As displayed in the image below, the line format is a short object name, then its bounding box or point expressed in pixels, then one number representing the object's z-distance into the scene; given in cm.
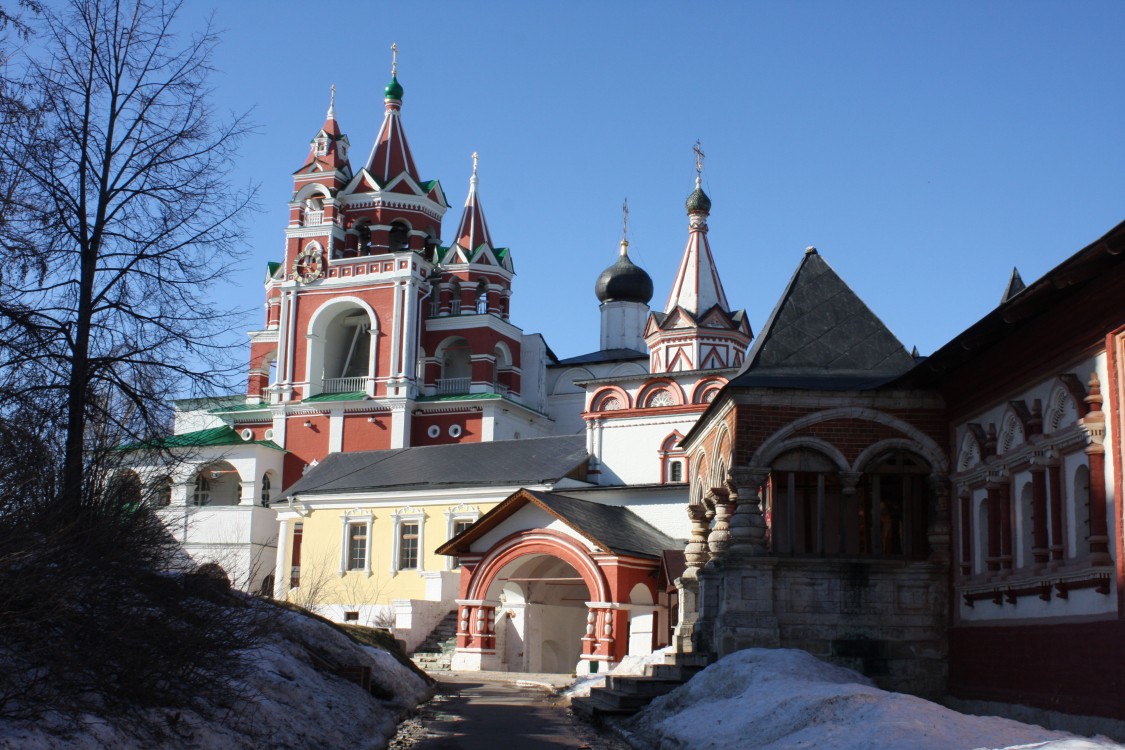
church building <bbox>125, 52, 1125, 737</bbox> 1166
